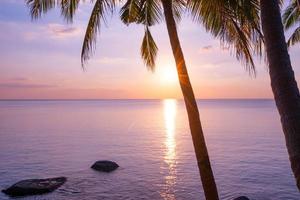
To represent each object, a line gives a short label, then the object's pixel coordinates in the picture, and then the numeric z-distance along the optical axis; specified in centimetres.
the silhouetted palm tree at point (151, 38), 790
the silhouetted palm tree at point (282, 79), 434
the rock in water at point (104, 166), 3084
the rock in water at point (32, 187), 2252
